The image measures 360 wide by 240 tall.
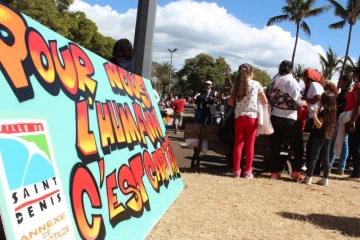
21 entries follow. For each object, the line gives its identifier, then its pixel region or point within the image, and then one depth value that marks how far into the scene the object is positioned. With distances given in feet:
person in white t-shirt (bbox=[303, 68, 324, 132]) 19.93
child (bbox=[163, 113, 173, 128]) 51.07
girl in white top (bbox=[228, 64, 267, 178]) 18.56
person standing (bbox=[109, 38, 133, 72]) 16.37
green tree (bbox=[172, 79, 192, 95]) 279.08
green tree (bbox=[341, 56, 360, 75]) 124.26
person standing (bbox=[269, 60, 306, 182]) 18.71
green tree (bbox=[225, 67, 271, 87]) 211.33
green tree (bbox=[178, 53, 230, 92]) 263.64
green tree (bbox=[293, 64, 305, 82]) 163.95
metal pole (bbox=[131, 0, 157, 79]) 16.14
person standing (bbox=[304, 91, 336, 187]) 18.57
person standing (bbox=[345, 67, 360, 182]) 20.15
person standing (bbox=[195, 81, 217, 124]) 35.40
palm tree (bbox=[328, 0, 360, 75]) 102.33
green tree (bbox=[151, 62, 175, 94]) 277.64
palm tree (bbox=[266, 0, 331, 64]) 116.16
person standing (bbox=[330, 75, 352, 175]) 21.95
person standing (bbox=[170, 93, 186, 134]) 45.52
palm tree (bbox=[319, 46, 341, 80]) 146.10
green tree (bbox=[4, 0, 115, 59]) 79.66
